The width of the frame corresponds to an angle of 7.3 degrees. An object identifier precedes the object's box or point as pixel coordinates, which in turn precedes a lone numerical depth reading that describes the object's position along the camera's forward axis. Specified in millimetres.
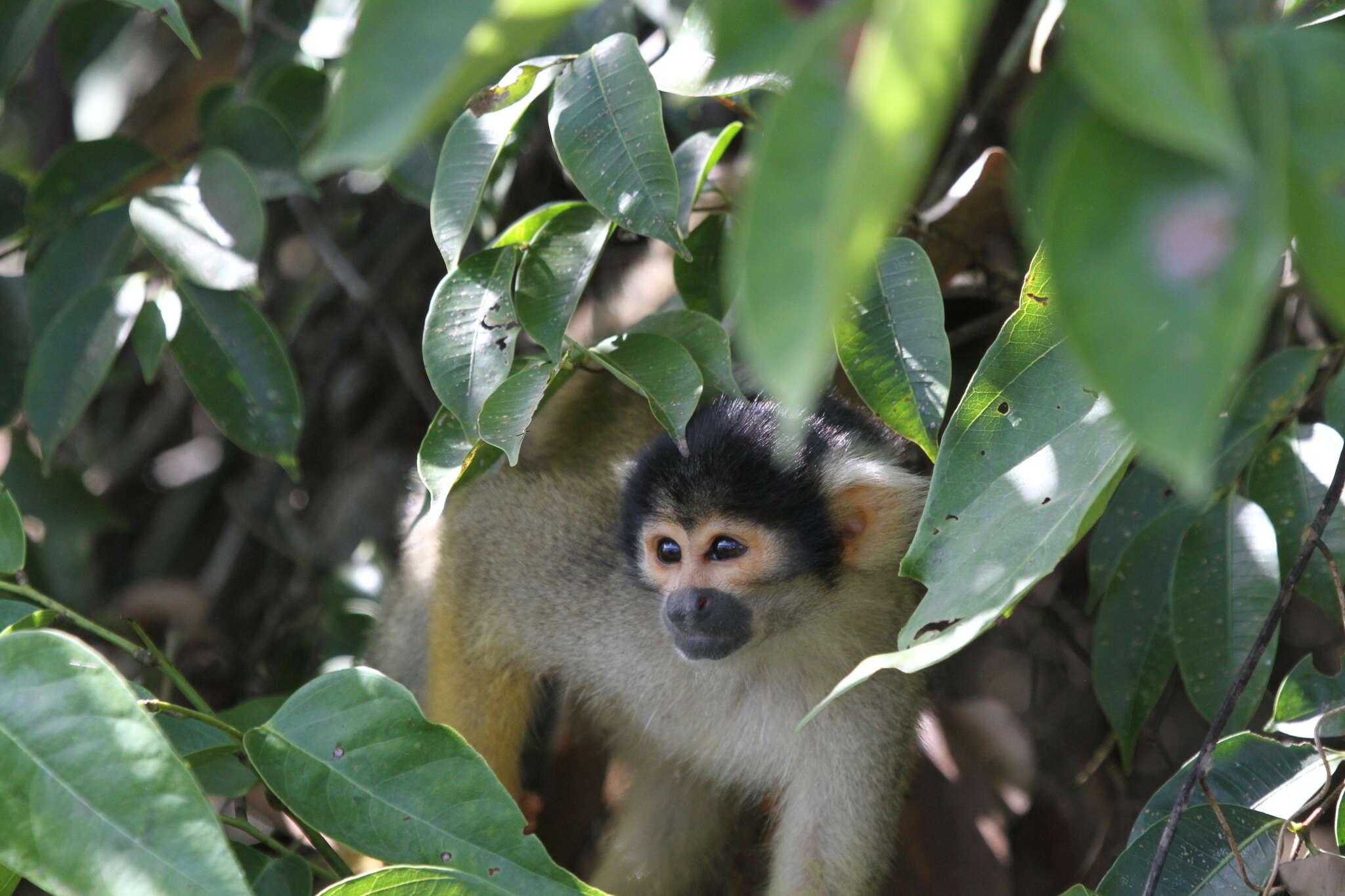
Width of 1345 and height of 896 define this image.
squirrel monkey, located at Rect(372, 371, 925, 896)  2649
